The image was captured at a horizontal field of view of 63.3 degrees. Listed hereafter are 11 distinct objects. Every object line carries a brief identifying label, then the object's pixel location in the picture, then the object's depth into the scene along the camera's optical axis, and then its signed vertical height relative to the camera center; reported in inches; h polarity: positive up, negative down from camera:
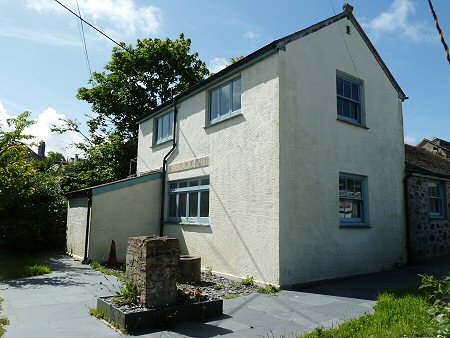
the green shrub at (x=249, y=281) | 358.1 -58.3
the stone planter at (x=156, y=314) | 215.5 -58.1
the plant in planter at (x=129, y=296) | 236.7 -49.4
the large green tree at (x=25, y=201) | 445.1 +27.3
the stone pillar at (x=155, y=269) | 227.3 -31.0
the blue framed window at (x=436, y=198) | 541.6 +41.6
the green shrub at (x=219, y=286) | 344.8 -61.8
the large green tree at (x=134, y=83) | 1067.3 +404.2
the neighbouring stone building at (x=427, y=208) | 492.1 +24.9
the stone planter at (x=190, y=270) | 362.6 -49.2
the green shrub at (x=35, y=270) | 404.5 -58.8
